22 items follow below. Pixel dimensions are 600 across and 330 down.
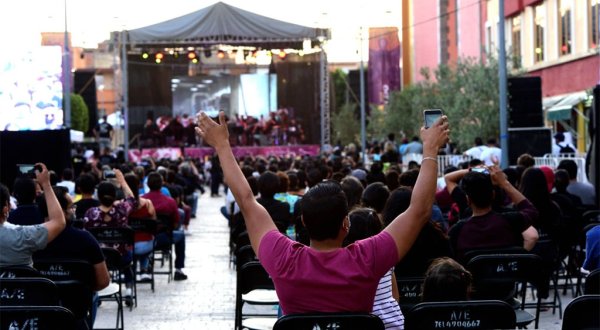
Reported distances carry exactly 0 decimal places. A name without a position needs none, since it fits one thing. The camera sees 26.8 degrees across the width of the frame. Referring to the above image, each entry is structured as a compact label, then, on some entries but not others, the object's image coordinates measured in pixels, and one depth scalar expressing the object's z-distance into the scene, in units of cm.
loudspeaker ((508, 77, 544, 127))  2547
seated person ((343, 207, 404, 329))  641
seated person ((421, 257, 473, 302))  613
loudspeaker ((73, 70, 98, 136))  6582
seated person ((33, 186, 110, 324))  937
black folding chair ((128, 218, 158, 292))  1527
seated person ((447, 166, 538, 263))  986
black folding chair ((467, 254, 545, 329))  912
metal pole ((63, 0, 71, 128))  3618
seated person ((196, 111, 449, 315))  556
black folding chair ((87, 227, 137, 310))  1343
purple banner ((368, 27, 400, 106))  5746
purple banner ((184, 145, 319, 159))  4947
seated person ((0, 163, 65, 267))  872
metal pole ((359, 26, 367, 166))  4803
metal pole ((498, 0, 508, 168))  2580
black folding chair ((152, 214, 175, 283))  1673
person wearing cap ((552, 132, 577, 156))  2956
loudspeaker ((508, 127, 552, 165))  2658
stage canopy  4212
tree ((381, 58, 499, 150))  3491
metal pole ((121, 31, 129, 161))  4234
